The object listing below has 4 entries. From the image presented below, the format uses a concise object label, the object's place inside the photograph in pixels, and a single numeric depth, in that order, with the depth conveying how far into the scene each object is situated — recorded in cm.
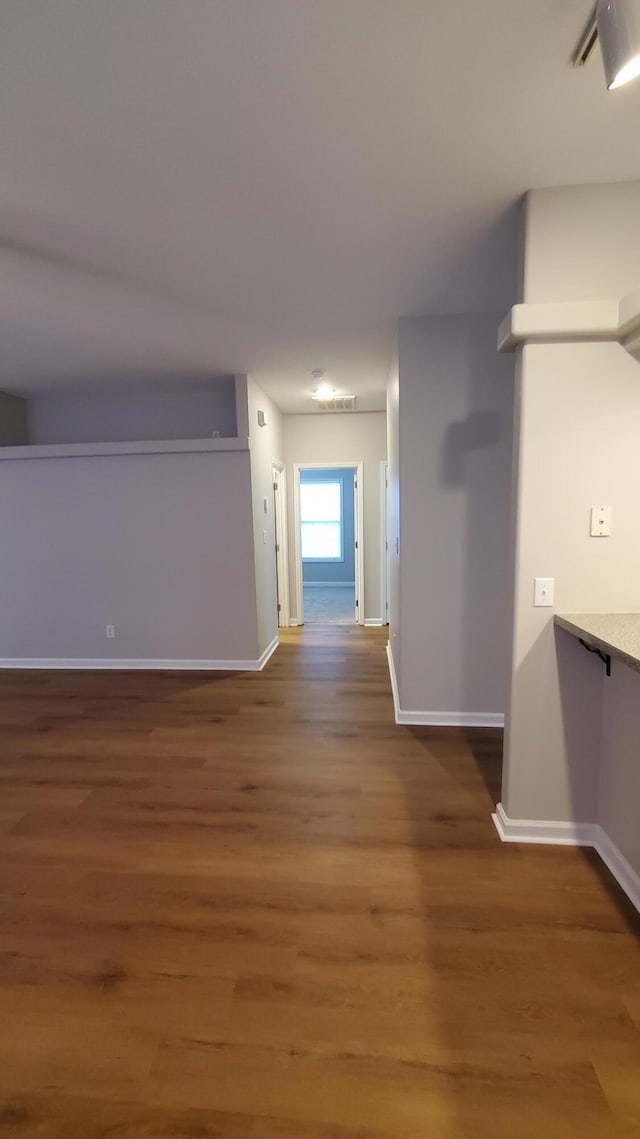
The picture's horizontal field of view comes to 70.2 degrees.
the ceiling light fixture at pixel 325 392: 432
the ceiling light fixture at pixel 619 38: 92
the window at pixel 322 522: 858
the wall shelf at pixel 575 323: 162
